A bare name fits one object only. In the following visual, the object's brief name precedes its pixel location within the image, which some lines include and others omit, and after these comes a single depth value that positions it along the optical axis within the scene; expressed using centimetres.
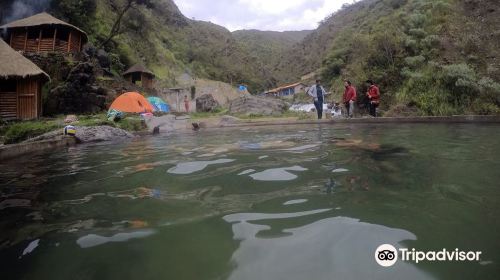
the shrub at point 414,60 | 1505
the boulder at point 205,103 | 3053
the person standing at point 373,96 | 1247
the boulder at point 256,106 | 2408
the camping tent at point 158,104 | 2580
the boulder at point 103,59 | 2884
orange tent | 1875
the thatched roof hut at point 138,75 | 3456
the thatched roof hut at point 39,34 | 2298
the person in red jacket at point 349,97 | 1330
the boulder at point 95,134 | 992
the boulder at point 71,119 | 1422
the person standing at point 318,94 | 1330
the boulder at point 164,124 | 1369
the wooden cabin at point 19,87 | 1578
